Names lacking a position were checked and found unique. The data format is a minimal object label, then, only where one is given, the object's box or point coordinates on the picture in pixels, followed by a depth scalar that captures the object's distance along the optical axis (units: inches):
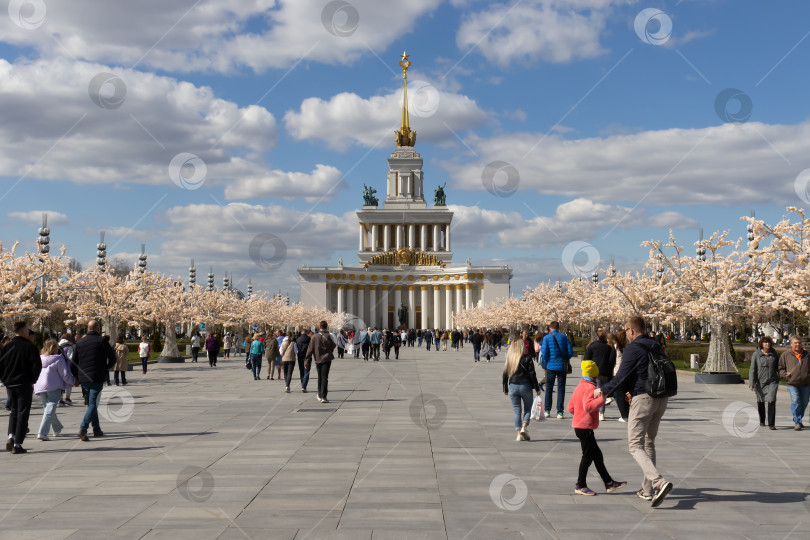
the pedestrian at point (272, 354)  1092.5
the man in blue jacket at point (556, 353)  607.2
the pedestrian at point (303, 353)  845.8
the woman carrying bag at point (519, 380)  484.4
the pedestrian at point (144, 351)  1161.4
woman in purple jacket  490.3
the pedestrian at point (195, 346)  1598.2
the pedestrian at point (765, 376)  569.4
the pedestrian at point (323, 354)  730.2
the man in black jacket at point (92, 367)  497.0
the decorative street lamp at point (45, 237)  2690.5
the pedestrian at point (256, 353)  1044.2
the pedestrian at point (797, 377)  560.7
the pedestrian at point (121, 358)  931.2
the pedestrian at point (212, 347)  1421.0
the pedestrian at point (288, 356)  864.3
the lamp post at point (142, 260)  3722.9
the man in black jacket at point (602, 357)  579.8
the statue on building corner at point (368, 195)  5757.9
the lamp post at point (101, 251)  3329.2
